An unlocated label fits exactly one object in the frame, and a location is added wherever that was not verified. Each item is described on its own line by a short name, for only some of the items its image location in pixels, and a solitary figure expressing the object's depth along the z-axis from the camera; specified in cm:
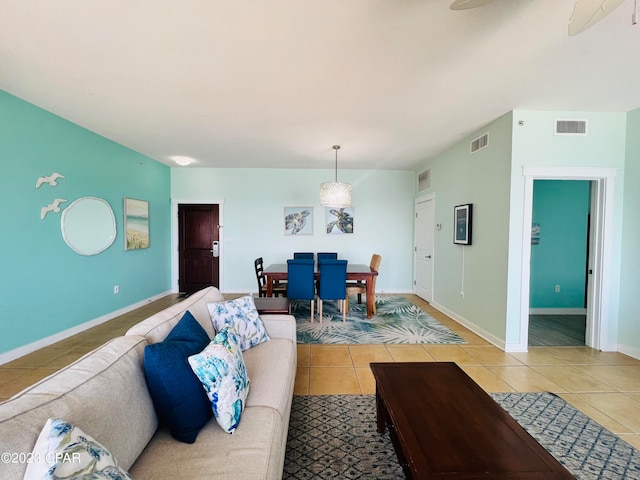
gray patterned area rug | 144
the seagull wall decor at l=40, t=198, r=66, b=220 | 289
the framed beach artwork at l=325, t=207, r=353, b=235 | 550
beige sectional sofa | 70
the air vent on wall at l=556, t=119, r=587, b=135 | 286
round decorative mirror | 319
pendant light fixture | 399
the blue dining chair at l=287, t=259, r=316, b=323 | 370
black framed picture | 350
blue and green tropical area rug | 321
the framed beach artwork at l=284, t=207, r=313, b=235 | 548
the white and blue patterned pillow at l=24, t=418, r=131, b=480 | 59
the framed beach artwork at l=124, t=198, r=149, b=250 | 412
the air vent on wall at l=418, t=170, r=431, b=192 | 485
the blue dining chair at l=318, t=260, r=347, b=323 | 374
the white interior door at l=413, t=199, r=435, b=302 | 476
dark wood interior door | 546
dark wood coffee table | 98
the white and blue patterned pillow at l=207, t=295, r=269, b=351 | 190
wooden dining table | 387
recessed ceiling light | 455
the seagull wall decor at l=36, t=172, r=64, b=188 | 285
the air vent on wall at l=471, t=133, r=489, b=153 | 324
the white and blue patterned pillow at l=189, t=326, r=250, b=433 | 111
